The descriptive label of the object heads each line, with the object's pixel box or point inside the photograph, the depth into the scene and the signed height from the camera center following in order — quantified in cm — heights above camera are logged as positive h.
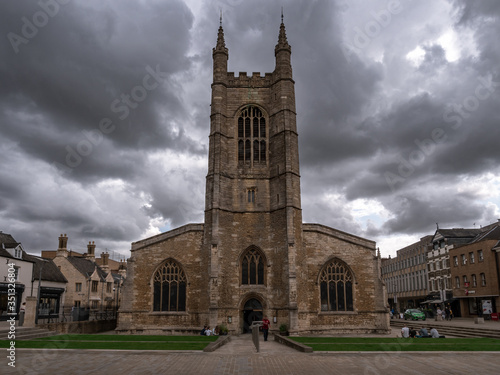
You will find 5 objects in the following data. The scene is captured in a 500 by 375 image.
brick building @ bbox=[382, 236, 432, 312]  6166 +120
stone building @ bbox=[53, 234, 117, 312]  4909 +55
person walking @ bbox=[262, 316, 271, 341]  2445 -250
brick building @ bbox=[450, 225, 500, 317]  4000 +93
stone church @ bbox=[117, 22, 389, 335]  3072 +154
